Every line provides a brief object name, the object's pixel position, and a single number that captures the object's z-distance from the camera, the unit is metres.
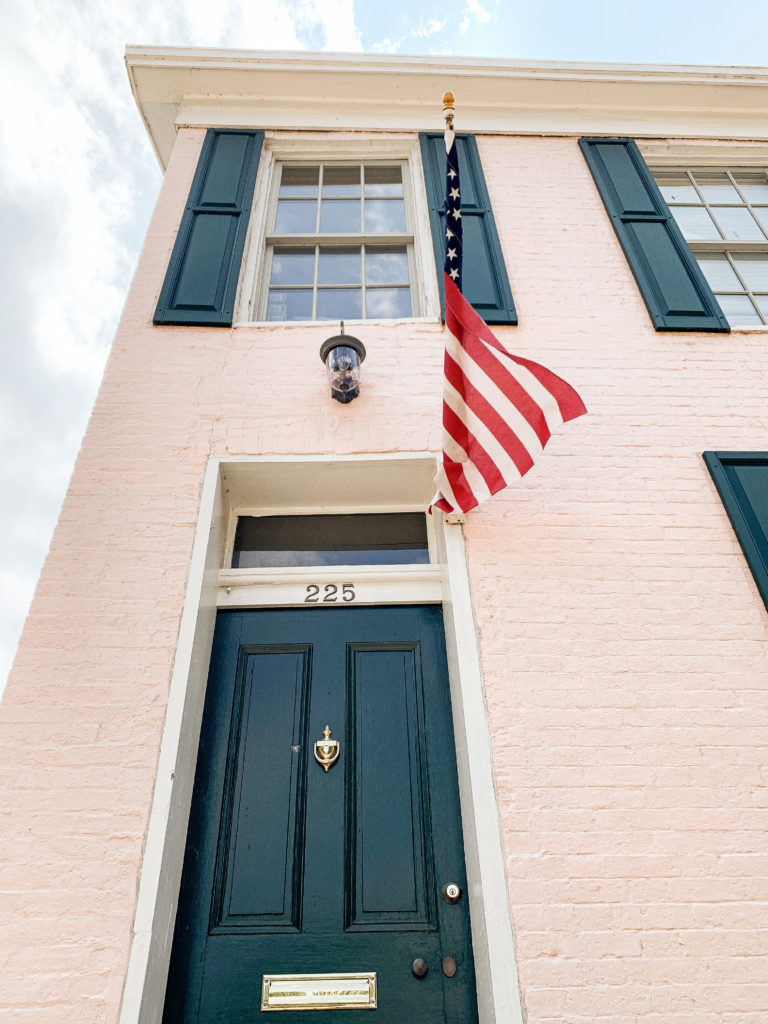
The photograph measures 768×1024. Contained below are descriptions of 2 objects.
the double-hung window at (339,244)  4.14
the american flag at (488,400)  2.74
